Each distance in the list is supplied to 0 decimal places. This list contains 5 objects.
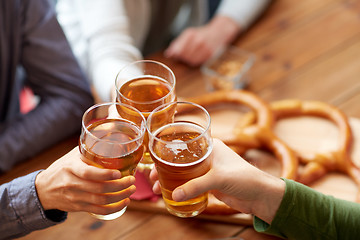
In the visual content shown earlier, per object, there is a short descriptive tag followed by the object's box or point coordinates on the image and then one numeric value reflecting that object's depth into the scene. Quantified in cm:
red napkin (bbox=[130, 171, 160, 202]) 118
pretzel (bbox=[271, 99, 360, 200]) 124
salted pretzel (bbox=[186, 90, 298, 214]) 121
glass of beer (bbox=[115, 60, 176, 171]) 97
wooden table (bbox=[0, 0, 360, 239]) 113
